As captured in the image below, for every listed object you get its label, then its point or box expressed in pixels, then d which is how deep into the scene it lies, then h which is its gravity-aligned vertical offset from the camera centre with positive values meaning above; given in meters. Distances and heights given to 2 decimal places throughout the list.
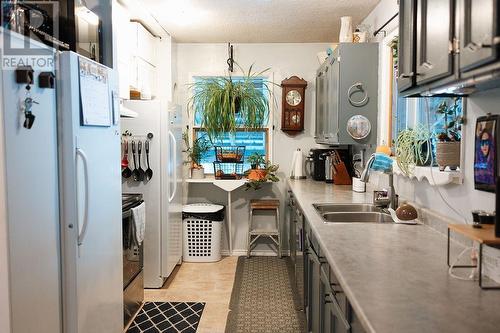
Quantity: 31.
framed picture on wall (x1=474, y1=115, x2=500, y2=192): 1.59 -0.02
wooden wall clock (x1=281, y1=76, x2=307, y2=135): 4.78 +0.48
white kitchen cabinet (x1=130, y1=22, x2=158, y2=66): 3.77 +1.02
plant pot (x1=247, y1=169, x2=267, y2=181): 4.53 -0.29
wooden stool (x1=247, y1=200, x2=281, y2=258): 4.66 -0.86
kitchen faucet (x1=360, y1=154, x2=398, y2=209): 2.66 -0.13
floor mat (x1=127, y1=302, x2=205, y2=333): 3.04 -1.32
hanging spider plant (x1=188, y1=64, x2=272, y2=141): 4.62 +0.50
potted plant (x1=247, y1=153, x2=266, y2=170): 4.75 -0.15
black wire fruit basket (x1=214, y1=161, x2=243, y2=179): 4.71 -0.25
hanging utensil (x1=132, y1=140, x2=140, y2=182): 3.75 -0.22
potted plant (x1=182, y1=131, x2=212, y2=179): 4.77 -0.05
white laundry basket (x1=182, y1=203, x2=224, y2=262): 4.52 -0.93
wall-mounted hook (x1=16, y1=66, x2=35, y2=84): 1.56 +0.28
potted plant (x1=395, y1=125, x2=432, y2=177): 2.32 -0.01
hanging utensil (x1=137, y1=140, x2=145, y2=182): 3.75 -0.13
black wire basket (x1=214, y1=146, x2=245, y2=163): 4.72 -0.07
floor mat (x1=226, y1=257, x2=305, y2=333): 3.08 -1.31
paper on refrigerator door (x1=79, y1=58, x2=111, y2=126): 2.00 +0.28
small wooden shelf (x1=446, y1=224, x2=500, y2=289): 1.25 -0.28
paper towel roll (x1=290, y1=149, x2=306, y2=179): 4.64 -0.20
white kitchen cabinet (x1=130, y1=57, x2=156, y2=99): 3.70 +0.68
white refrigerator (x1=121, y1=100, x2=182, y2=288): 3.78 -0.32
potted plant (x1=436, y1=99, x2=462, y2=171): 1.94 +0.04
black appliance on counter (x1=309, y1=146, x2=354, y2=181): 4.36 -0.13
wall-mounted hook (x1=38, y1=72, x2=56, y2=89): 1.71 +0.29
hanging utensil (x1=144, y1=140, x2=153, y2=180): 3.78 -0.20
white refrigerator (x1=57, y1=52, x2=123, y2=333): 1.91 -0.22
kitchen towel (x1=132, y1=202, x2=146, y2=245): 3.18 -0.57
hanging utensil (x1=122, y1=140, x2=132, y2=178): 3.70 -0.14
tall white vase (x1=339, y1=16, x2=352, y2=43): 3.61 +1.02
